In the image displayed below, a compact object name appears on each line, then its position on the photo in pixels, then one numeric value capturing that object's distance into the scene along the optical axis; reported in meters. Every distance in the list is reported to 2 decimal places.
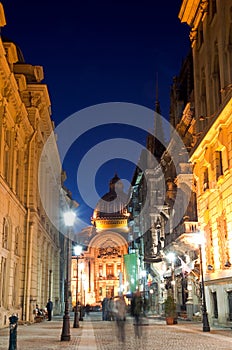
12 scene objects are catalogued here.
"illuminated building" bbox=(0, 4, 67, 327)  27.02
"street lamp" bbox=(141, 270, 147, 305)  63.28
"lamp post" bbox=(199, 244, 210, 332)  22.31
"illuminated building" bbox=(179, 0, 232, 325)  23.44
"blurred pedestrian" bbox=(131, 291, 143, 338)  11.69
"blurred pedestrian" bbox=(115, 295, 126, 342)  12.37
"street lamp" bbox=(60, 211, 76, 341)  19.16
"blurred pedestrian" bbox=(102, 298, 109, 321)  39.28
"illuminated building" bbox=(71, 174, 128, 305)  90.69
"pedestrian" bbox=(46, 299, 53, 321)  37.56
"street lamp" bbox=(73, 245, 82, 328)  28.56
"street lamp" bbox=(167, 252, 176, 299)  39.85
